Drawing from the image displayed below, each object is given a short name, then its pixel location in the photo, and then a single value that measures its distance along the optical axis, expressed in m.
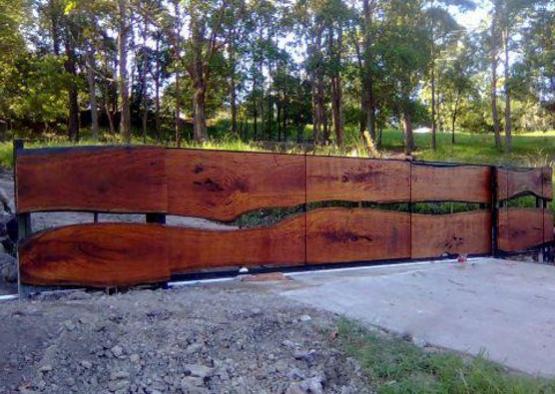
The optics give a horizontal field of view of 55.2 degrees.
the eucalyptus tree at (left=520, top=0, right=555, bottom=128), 23.62
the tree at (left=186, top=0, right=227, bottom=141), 15.41
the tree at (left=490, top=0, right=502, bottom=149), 25.88
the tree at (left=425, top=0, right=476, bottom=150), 23.17
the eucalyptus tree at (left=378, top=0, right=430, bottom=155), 19.58
